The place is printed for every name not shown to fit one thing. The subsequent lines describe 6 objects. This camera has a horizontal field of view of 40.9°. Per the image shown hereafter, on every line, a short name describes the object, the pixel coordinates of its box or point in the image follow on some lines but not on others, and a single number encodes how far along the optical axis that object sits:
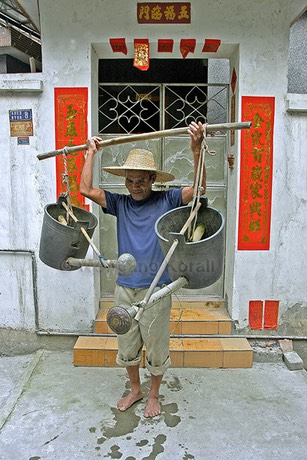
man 2.72
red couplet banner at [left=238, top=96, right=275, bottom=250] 3.85
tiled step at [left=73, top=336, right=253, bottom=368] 3.82
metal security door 4.34
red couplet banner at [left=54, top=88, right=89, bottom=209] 3.86
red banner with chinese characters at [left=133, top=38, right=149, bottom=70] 3.79
